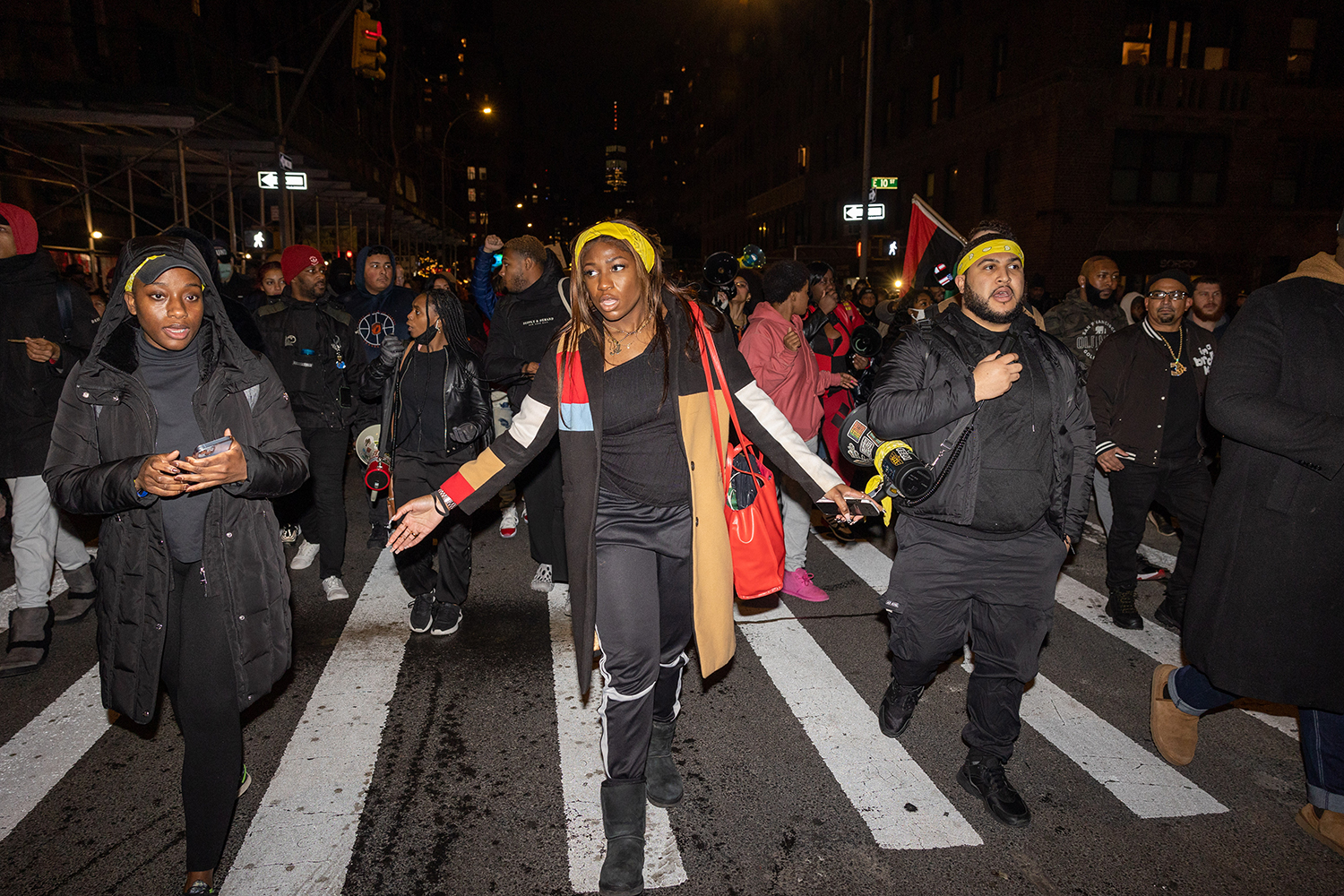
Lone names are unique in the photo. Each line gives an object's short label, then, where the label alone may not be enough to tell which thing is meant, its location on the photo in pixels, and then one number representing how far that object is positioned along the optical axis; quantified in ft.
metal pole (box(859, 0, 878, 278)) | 74.79
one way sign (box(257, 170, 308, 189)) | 58.18
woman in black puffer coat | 9.53
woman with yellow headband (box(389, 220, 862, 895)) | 10.75
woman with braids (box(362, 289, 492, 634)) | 17.93
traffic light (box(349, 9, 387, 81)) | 50.44
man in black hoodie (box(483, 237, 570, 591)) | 20.83
